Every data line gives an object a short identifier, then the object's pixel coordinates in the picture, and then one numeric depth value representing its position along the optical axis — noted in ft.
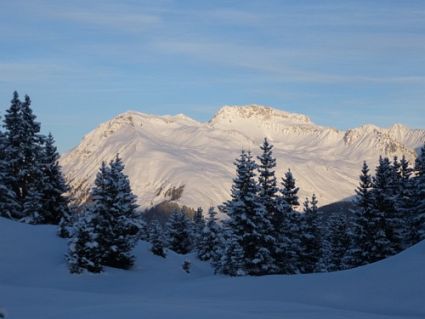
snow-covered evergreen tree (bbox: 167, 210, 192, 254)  193.77
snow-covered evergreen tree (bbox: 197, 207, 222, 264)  176.04
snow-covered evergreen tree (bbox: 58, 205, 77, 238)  101.84
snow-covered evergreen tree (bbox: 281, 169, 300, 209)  131.34
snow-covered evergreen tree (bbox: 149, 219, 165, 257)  114.38
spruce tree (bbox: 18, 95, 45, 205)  131.35
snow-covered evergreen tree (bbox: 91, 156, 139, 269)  96.78
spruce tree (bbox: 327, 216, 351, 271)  153.99
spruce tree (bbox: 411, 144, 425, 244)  122.93
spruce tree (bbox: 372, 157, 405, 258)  122.16
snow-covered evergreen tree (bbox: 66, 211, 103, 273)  88.28
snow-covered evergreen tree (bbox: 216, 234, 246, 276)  116.16
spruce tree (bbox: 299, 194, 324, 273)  135.95
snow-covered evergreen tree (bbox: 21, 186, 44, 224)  127.54
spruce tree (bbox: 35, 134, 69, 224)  131.85
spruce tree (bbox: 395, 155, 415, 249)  128.57
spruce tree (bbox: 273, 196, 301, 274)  121.60
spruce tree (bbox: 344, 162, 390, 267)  120.98
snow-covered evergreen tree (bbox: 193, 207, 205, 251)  203.51
